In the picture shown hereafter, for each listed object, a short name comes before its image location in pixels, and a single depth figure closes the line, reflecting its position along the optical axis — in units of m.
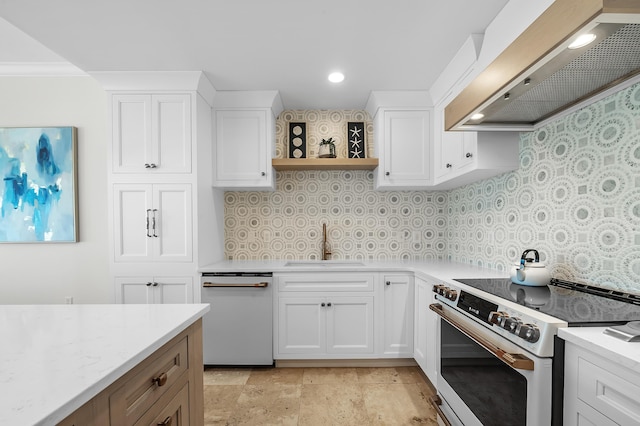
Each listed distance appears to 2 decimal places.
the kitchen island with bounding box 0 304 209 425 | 0.58
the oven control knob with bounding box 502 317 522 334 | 1.14
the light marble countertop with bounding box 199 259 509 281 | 2.17
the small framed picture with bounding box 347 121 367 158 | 3.11
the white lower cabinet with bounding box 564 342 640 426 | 0.81
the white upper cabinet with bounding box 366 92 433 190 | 2.78
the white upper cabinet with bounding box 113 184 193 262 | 2.49
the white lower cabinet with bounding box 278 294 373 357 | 2.56
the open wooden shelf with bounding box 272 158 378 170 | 2.79
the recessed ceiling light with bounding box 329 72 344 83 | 2.42
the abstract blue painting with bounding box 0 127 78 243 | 2.76
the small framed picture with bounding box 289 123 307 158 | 3.14
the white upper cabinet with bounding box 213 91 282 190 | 2.80
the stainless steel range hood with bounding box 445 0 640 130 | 0.86
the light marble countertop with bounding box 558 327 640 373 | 0.80
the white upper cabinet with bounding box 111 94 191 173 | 2.48
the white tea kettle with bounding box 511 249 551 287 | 1.58
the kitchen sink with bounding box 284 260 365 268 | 2.91
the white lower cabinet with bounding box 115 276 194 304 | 2.48
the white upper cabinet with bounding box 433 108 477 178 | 2.06
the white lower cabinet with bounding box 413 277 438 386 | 2.12
